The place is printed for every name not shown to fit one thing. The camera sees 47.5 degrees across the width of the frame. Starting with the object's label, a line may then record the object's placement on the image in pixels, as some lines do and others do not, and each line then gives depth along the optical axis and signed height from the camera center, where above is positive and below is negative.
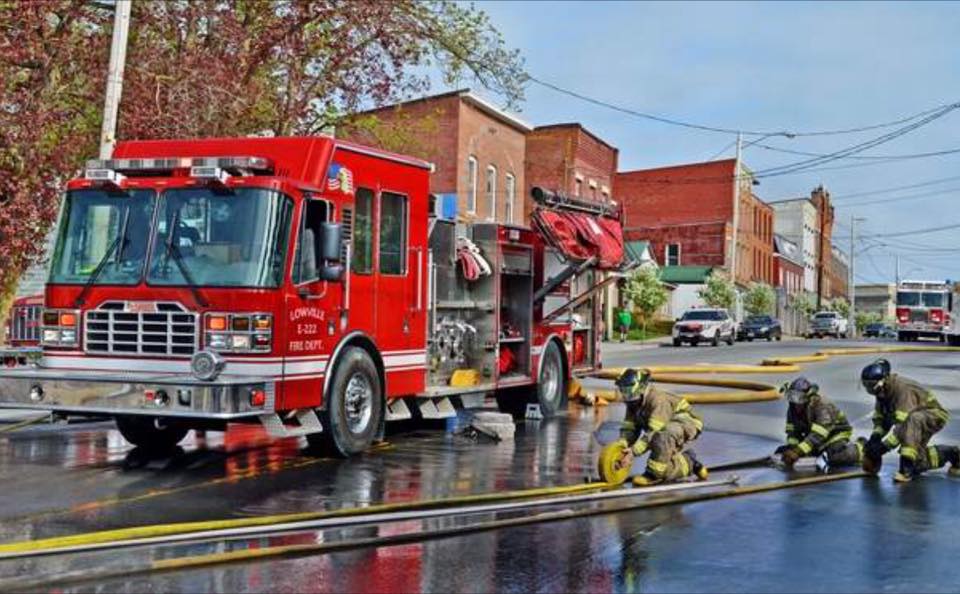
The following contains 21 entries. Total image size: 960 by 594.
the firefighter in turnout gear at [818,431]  10.21 -0.89
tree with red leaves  15.77 +4.32
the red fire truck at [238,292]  9.18 +0.29
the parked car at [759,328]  51.53 +0.34
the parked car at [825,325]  62.12 +0.70
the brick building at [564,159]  47.53 +7.64
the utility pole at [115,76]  14.12 +3.24
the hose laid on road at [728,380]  16.94 -0.85
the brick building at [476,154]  36.34 +6.11
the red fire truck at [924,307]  52.97 +1.55
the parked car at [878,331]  72.94 +0.47
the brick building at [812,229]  94.38 +9.58
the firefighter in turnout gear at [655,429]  9.01 -0.80
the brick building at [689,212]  69.31 +7.95
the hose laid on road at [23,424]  12.42 -1.21
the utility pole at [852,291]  77.54 +3.36
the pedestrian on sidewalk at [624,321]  43.59 +0.46
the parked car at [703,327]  41.56 +0.28
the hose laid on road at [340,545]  5.80 -1.32
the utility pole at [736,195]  42.69 +5.52
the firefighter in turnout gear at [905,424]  9.65 -0.76
